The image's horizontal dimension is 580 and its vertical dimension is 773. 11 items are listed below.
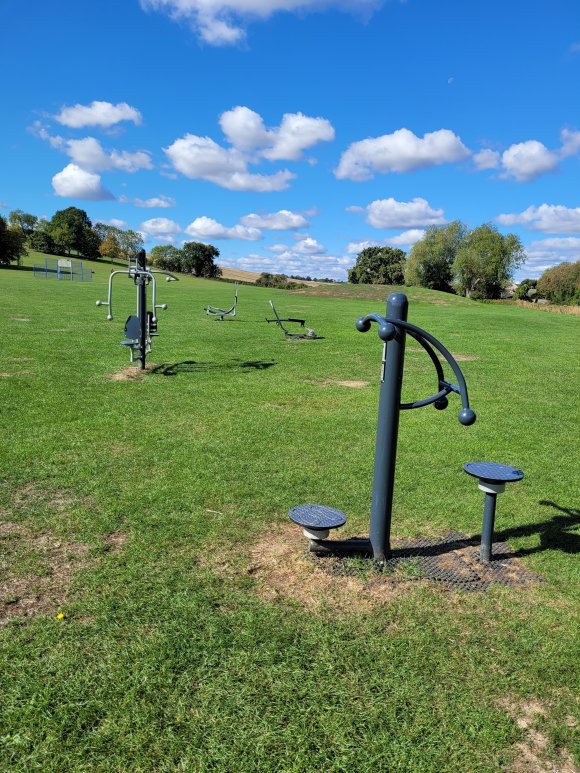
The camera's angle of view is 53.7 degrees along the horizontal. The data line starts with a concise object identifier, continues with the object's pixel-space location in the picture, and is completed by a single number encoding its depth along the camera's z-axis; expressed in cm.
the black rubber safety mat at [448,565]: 357
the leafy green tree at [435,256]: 7175
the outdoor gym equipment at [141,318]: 966
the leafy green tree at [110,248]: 10238
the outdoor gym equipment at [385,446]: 343
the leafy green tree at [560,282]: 6894
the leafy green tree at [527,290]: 7720
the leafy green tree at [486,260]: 6800
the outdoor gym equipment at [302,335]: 1596
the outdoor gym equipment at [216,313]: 2022
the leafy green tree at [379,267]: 8831
